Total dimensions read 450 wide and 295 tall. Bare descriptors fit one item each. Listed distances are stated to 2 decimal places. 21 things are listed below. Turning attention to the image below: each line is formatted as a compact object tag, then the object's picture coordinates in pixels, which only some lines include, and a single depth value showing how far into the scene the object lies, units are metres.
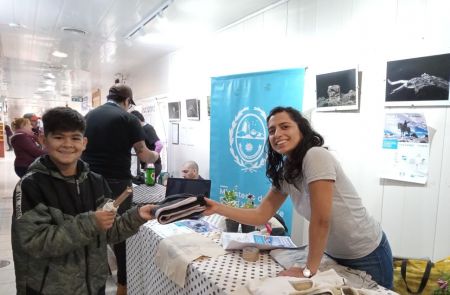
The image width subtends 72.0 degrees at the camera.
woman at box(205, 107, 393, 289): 1.17
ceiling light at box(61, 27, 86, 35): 3.68
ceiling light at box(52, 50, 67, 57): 4.92
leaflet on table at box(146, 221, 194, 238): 1.64
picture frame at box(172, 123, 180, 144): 4.58
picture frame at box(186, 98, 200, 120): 4.01
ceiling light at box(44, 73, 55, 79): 7.02
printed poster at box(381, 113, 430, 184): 1.88
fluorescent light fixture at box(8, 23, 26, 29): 3.62
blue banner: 2.69
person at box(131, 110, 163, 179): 4.15
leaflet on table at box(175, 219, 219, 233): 1.73
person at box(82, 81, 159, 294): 2.11
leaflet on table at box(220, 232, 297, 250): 1.41
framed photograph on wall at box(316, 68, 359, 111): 2.21
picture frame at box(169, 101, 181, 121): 4.46
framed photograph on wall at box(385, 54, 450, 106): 1.77
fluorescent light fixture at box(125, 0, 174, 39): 2.88
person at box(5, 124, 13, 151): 13.24
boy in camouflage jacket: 1.04
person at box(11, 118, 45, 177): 3.90
